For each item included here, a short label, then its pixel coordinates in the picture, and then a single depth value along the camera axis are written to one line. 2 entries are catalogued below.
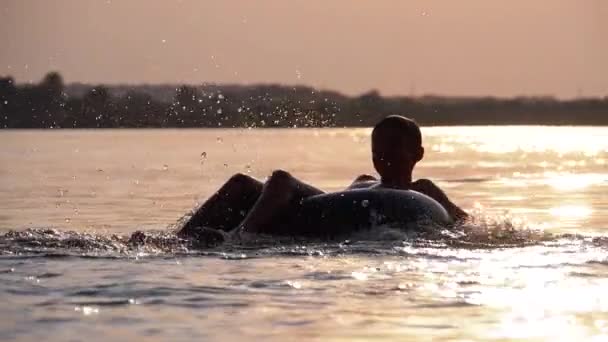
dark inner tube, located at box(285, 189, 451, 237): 11.02
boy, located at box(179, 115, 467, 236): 10.86
